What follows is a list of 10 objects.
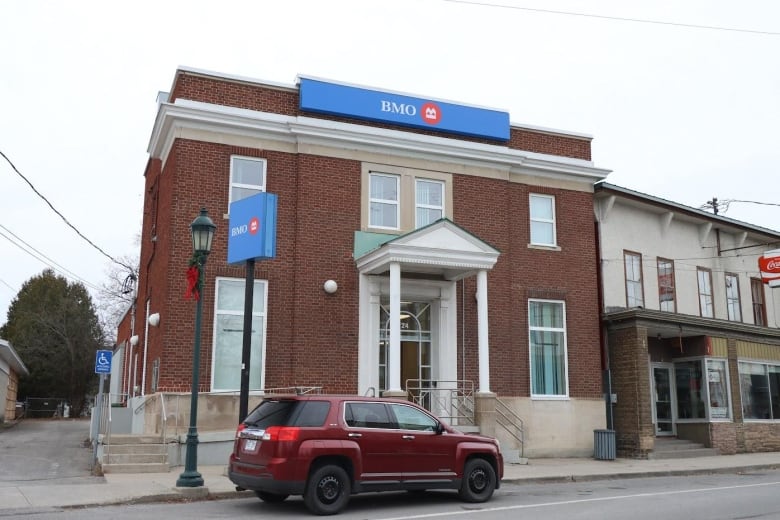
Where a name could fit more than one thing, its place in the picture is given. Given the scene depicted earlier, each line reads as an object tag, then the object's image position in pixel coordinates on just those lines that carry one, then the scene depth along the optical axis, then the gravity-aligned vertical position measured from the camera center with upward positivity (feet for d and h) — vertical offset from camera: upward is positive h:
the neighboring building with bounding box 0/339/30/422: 131.23 +5.00
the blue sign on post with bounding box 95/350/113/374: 64.44 +3.52
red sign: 85.10 +15.32
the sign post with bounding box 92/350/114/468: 64.32 +3.26
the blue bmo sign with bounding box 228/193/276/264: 46.83 +10.74
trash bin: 66.74 -3.42
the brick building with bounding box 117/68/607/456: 59.72 +12.18
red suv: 34.76 -2.29
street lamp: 40.91 +5.41
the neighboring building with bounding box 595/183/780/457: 70.85 +6.66
